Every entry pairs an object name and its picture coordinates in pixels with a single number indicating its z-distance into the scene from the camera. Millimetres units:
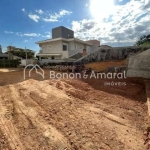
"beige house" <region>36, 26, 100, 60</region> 18267
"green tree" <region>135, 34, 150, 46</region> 17562
